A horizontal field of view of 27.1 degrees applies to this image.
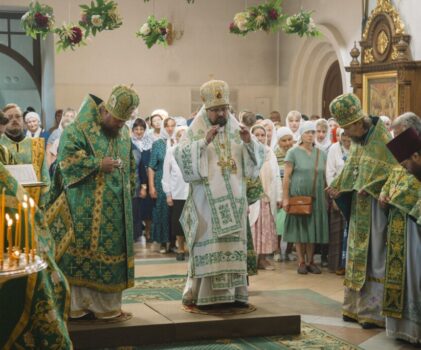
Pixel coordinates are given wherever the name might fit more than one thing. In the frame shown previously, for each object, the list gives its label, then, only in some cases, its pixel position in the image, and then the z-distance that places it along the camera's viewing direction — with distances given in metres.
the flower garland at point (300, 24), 12.20
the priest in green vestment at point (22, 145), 7.52
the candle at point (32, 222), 2.55
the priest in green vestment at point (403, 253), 6.16
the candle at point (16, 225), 2.45
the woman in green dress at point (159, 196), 10.93
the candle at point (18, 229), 2.51
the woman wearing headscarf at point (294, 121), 12.38
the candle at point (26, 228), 2.44
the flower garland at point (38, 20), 11.38
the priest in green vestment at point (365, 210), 6.72
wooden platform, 6.12
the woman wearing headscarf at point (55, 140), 11.01
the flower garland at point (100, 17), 11.48
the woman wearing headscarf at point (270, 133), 10.87
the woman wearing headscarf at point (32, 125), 11.96
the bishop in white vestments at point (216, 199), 6.64
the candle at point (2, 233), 2.36
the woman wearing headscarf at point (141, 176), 11.51
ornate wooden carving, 12.97
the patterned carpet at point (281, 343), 6.20
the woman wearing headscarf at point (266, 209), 9.75
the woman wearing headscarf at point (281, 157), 10.34
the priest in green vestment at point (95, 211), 6.36
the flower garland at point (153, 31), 13.36
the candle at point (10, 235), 2.41
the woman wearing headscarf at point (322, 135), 11.03
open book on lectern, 3.84
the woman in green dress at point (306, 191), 9.50
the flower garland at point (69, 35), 11.90
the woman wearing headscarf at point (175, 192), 10.34
